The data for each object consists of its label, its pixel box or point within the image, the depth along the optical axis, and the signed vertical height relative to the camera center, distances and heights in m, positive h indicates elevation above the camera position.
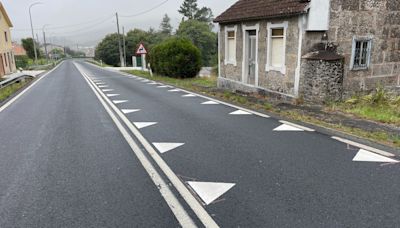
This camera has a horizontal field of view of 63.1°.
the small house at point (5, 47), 41.06 +0.45
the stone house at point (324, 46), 9.80 -0.03
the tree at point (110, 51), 90.69 -0.62
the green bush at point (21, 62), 64.68 -2.38
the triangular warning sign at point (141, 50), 26.91 -0.15
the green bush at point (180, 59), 21.25 -0.73
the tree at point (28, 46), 93.19 +1.12
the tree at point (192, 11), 90.00 +9.85
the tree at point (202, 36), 72.06 +2.44
